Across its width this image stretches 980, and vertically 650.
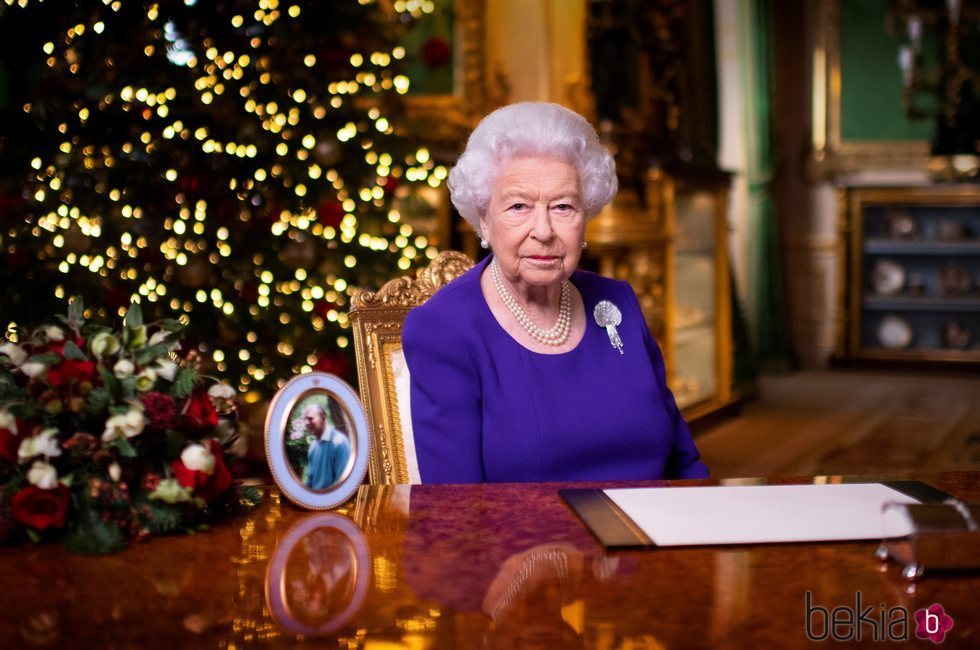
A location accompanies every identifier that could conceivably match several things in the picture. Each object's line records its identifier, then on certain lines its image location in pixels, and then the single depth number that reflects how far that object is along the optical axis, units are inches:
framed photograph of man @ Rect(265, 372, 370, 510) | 58.0
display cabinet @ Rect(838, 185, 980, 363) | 350.9
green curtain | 337.1
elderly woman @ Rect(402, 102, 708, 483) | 80.4
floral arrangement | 51.9
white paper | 53.8
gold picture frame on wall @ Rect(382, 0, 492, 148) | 240.8
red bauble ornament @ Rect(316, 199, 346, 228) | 157.6
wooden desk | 42.2
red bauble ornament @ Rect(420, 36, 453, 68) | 196.5
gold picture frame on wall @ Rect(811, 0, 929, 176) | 358.9
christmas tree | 148.5
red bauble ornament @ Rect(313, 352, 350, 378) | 154.6
